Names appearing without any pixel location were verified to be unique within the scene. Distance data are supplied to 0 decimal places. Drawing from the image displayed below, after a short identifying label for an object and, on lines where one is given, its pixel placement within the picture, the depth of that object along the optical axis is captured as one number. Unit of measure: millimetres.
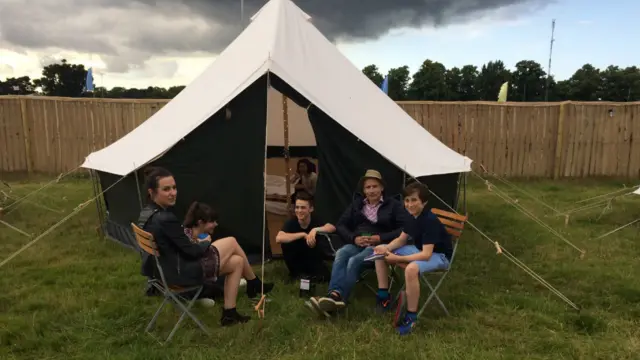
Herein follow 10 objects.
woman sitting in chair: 2578
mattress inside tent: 5480
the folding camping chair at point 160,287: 2494
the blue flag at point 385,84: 9203
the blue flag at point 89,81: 10100
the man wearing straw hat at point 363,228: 3087
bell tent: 3941
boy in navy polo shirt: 2789
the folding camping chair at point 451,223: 3016
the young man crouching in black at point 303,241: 3418
